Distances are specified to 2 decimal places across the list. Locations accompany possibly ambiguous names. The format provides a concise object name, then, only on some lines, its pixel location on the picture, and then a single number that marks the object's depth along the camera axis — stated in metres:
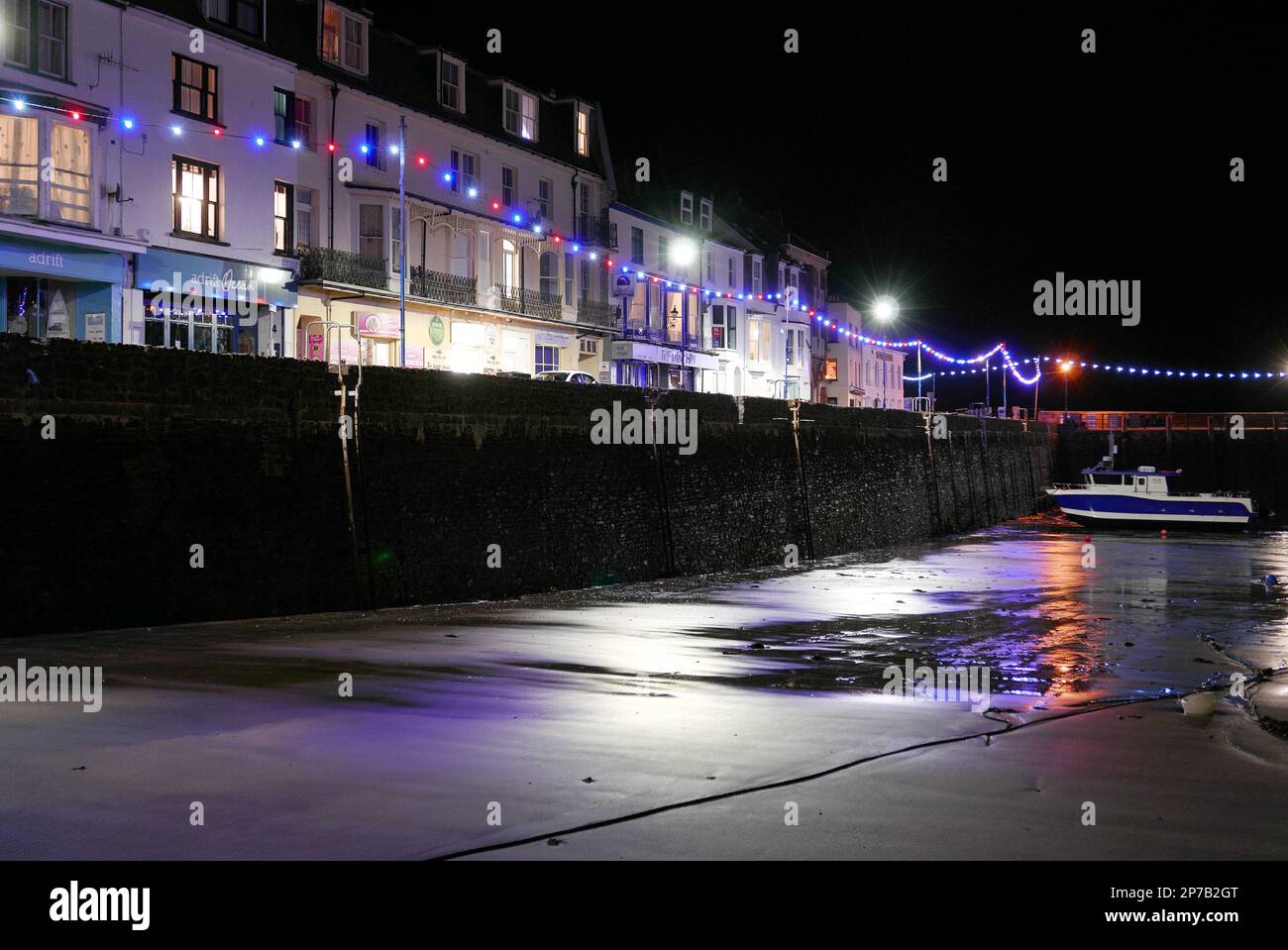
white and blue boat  48.00
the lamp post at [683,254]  49.55
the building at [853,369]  68.81
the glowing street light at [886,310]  71.88
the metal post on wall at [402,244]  26.79
